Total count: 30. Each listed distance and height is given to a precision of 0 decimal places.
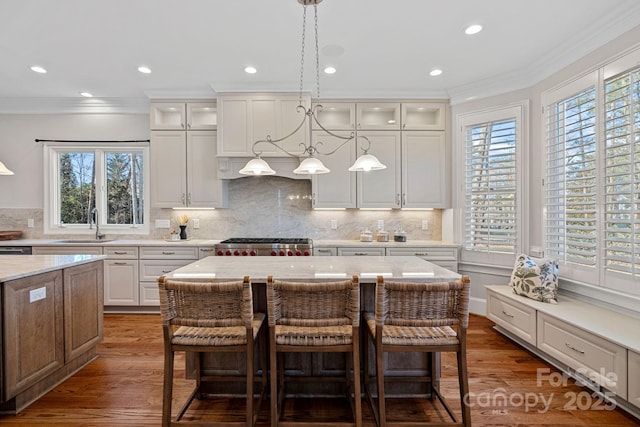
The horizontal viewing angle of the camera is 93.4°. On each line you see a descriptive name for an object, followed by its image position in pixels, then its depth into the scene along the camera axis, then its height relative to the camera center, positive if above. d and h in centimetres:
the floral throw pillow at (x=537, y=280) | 271 -62
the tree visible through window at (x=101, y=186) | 437 +41
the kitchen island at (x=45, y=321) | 187 -77
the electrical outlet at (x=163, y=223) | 432 -13
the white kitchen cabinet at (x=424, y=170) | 399 +57
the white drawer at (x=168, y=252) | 378 -48
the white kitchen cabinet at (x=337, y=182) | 397 +41
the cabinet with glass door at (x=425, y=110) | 398 +132
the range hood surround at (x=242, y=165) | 393 +63
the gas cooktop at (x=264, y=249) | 363 -43
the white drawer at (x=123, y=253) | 378 -49
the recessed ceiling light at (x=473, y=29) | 254 +157
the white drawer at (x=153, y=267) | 378 -67
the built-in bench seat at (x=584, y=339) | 187 -94
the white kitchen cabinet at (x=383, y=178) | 399 +47
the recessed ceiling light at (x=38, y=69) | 331 +162
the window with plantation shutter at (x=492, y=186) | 342 +31
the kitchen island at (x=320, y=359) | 200 -100
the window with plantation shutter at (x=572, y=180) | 259 +30
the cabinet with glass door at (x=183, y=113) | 398 +134
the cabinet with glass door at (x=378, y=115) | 399 +135
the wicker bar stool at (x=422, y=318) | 155 -55
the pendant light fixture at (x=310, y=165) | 224 +37
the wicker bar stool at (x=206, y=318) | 154 -55
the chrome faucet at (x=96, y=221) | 426 -10
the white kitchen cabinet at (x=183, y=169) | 399 +59
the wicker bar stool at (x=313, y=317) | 155 -55
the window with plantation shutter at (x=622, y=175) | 222 +29
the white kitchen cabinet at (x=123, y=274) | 378 -75
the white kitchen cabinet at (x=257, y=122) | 381 +116
